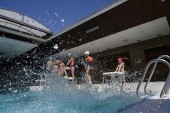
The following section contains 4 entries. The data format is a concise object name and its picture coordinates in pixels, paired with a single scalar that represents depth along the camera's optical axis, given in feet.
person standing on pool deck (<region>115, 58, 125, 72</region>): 17.66
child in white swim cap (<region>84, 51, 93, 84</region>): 16.55
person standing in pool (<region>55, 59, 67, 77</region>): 20.54
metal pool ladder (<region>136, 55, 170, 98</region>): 5.20
